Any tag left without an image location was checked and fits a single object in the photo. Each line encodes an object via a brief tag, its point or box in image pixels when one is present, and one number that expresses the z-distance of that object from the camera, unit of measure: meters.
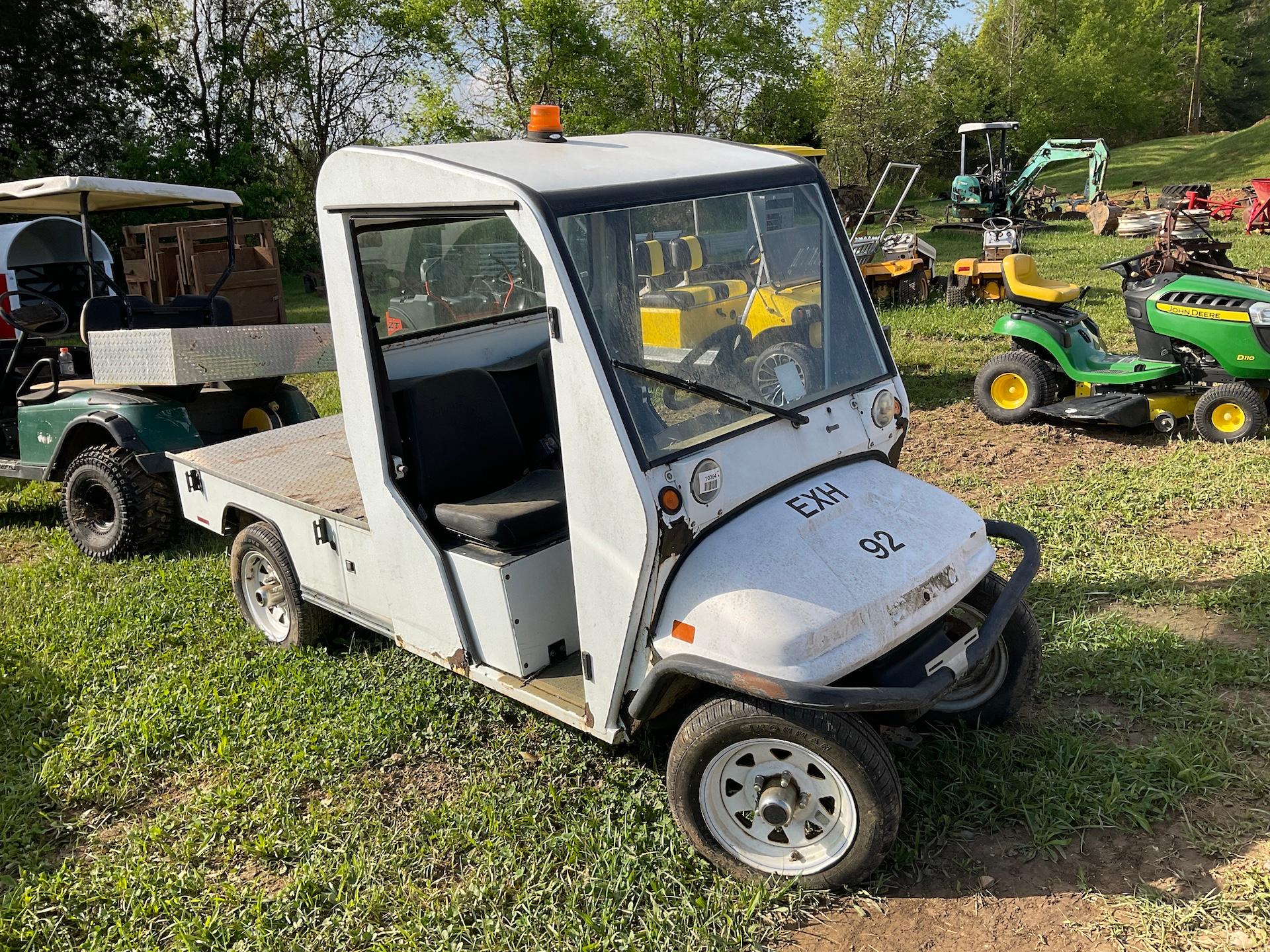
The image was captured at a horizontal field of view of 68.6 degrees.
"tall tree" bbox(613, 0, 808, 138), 30.91
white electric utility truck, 2.69
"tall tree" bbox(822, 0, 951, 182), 34.72
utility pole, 42.69
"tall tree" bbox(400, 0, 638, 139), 27.67
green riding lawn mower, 6.36
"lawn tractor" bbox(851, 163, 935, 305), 12.35
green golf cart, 5.46
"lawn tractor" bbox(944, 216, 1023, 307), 11.73
